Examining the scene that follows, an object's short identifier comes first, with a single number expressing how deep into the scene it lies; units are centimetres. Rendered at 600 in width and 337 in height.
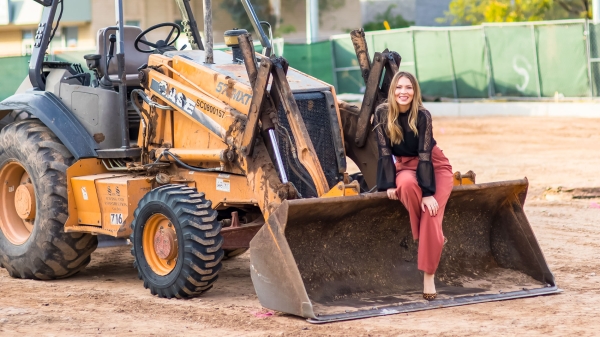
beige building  4522
